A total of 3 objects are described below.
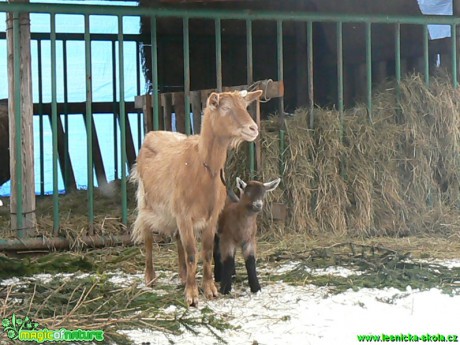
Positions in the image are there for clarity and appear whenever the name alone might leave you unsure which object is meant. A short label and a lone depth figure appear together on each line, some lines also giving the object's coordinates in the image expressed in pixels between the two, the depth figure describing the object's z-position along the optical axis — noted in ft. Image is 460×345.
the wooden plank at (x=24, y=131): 25.09
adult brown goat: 18.58
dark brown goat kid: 19.24
